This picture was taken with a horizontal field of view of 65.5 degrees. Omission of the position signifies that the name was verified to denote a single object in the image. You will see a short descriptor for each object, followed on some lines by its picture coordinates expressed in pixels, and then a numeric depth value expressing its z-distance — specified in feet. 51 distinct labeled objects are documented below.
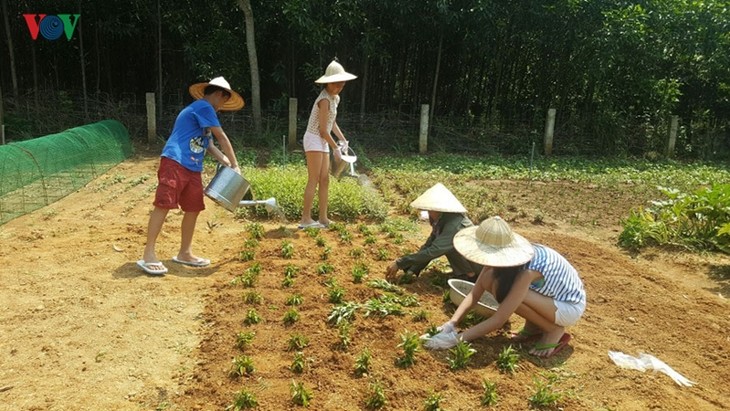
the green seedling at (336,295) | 13.61
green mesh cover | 20.75
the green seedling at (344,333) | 11.46
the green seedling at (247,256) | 16.69
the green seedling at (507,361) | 10.79
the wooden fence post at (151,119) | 39.06
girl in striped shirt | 10.89
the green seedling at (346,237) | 18.71
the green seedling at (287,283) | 14.61
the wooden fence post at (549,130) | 42.83
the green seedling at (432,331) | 11.75
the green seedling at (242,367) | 10.38
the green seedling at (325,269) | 15.52
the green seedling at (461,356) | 10.79
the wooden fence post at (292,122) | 40.29
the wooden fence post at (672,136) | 44.90
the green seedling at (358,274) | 14.88
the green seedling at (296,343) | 11.40
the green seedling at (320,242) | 18.15
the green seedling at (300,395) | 9.48
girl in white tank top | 18.90
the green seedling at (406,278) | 15.03
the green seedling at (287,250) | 16.81
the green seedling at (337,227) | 19.75
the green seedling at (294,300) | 13.51
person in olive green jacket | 14.14
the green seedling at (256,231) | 18.94
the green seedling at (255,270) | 15.14
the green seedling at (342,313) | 12.50
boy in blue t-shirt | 14.96
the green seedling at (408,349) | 10.83
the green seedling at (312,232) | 19.07
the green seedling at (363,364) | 10.55
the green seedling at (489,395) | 9.75
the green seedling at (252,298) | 13.57
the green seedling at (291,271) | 15.21
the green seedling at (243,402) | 9.35
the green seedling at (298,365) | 10.55
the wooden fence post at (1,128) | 31.34
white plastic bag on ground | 11.39
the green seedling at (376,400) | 9.55
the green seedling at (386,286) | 14.30
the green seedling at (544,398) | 9.79
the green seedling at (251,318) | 12.52
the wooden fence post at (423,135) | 41.57
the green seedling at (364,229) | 19.65
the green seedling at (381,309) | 12.85
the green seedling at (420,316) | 12.75
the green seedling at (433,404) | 9.46
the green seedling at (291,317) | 12.55
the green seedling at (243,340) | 11.48
